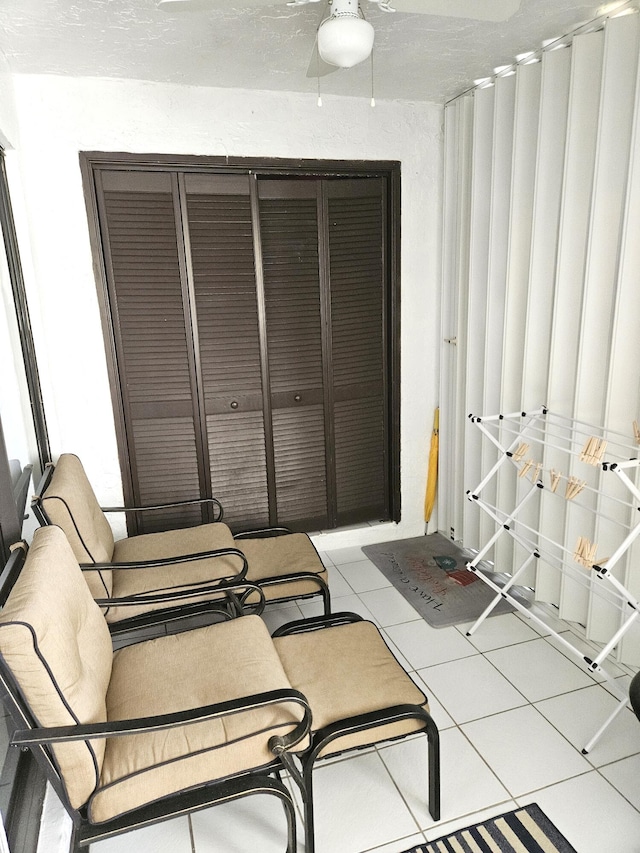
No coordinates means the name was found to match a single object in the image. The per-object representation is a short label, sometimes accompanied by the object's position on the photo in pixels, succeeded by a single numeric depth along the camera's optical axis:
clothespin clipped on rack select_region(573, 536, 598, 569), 1.93
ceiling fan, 1.56
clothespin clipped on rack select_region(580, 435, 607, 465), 2.06
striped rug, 1.74
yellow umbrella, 3.71
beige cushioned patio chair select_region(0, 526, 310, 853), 1.38
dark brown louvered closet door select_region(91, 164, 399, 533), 3.01
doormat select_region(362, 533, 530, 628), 2.97
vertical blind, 2.27
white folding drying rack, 1.95
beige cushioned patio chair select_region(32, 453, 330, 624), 2.28
